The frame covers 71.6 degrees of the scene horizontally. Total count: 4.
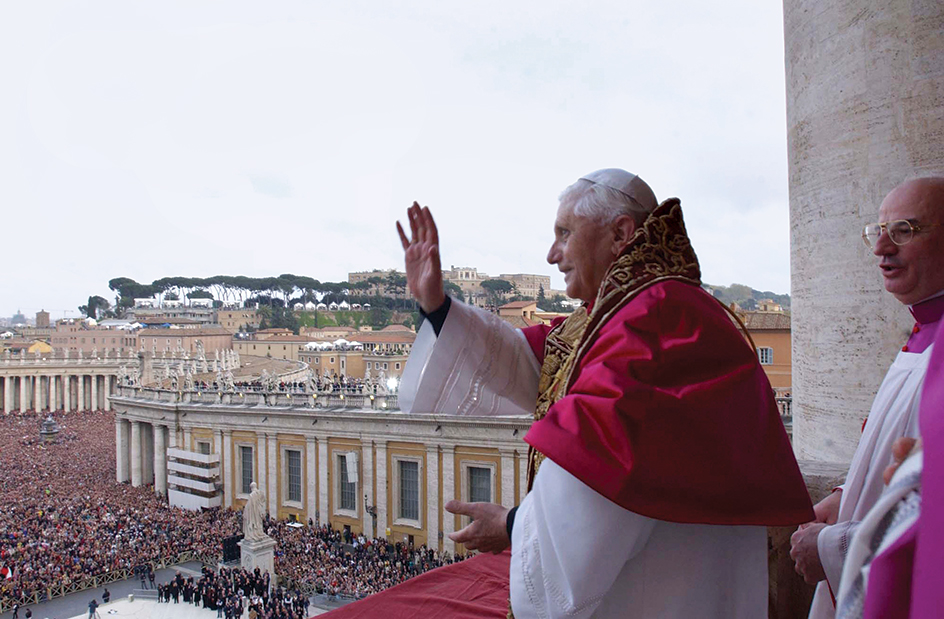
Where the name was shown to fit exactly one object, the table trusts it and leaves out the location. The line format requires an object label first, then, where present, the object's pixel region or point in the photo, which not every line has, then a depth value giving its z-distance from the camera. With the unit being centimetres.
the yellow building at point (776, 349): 2412
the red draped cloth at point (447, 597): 285
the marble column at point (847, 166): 279
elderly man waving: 139
